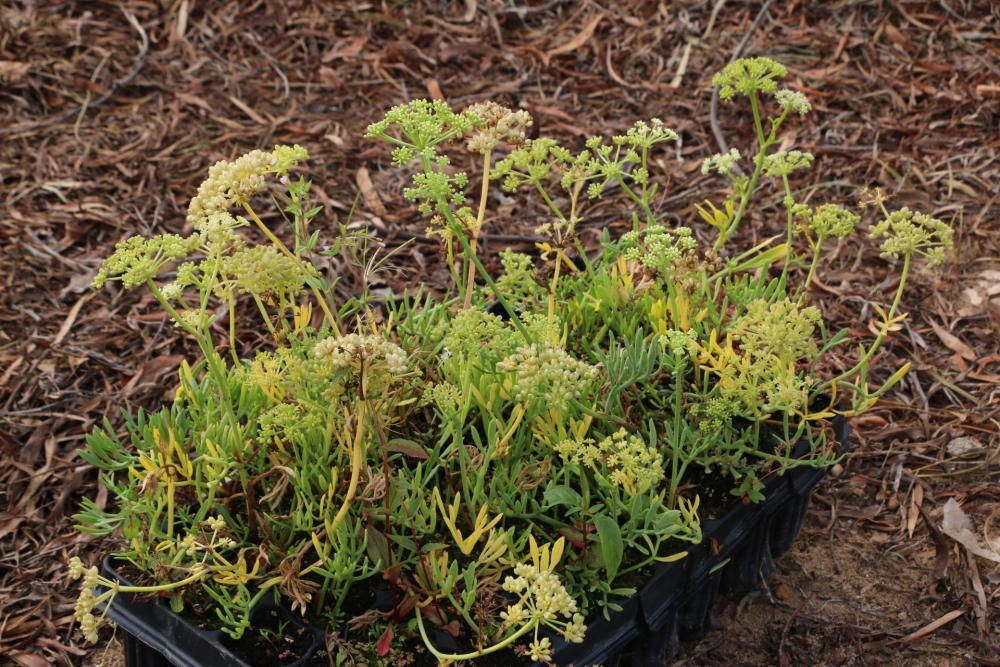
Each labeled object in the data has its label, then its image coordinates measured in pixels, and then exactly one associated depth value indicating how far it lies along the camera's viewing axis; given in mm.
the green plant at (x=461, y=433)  1899
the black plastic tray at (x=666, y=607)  2014
